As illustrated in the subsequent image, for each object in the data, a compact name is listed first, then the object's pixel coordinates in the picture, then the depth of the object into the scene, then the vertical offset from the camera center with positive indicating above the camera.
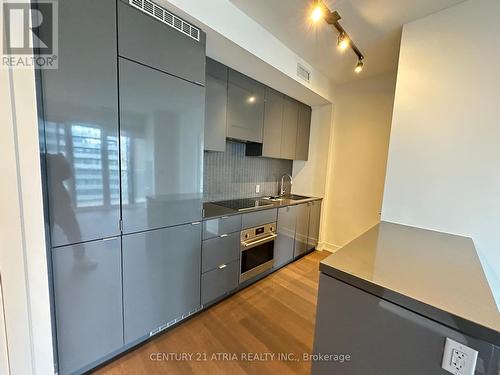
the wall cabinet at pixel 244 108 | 2.28 +0.72
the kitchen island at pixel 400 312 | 0.66 -0.49
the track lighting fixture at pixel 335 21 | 1.41 +1.26
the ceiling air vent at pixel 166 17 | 1.29 +1.01
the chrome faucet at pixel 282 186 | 3.69 -0.29
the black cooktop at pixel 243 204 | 2.36 -0.45
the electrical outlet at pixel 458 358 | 0.63 -0.57
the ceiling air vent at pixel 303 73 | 2.47 +1.24
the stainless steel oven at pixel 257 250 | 2.26 -0.96
